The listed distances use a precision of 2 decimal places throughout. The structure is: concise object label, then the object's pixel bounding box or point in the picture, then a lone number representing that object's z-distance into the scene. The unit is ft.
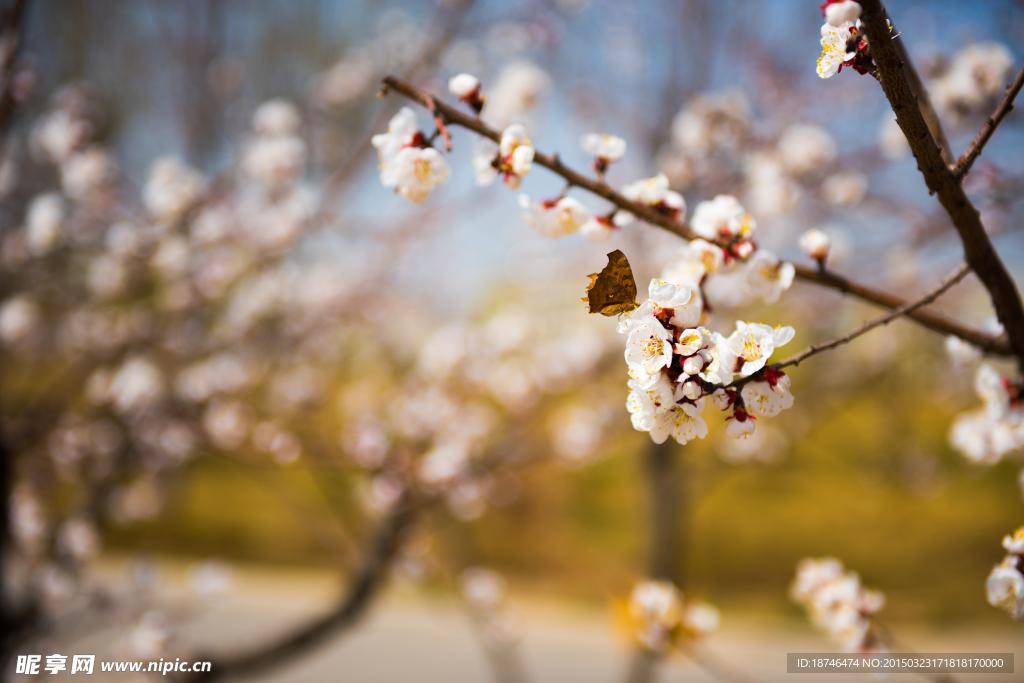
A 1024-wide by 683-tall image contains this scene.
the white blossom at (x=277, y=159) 7.64
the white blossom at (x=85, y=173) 7.80
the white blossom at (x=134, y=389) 7.70
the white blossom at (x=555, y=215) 2.87
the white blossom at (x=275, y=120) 7.89
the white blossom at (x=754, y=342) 2.12
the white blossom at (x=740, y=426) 2.16
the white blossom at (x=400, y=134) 2.81
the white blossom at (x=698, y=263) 2.75
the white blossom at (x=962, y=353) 3.08
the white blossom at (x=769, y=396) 2.15
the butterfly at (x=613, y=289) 2.01
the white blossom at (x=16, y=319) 8.19
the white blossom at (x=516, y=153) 2.60
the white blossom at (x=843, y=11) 2.06
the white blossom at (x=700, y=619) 4.80
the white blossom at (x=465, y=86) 2.78
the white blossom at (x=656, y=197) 2.95
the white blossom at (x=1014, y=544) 2.58
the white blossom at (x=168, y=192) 7.60
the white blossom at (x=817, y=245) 2.89
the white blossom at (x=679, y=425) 2.11
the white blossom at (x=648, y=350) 2.03
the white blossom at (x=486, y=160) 2.78
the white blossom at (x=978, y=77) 4.85
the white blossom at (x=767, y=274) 2.79
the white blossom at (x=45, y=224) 6.68
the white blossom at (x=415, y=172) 2.78
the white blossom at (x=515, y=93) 7.54
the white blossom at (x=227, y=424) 9.16
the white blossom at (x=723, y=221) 2.87
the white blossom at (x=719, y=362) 2.03
